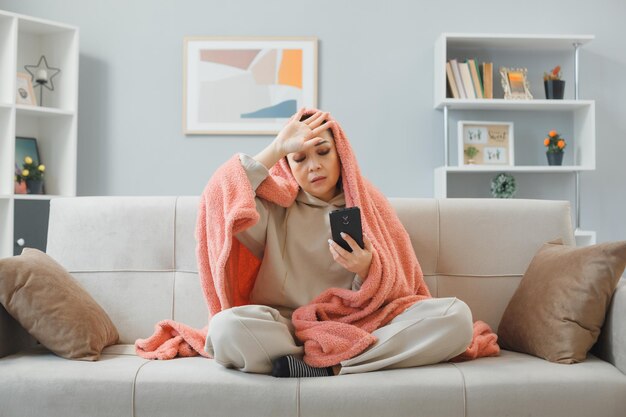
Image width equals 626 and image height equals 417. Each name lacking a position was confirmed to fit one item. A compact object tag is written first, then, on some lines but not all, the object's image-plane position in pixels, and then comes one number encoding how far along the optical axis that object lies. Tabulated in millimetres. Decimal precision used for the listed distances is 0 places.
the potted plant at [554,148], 3643
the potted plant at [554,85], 3637
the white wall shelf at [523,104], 3559
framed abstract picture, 3754
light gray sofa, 1756
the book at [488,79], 3637
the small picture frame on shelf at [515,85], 3646
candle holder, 3705
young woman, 1838
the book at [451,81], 3596
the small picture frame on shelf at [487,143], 3691
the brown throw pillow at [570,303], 1943
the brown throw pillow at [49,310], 1958
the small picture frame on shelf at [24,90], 3592
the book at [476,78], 3605
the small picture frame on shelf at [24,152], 3600
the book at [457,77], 3599
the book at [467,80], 3602
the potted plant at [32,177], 3562
